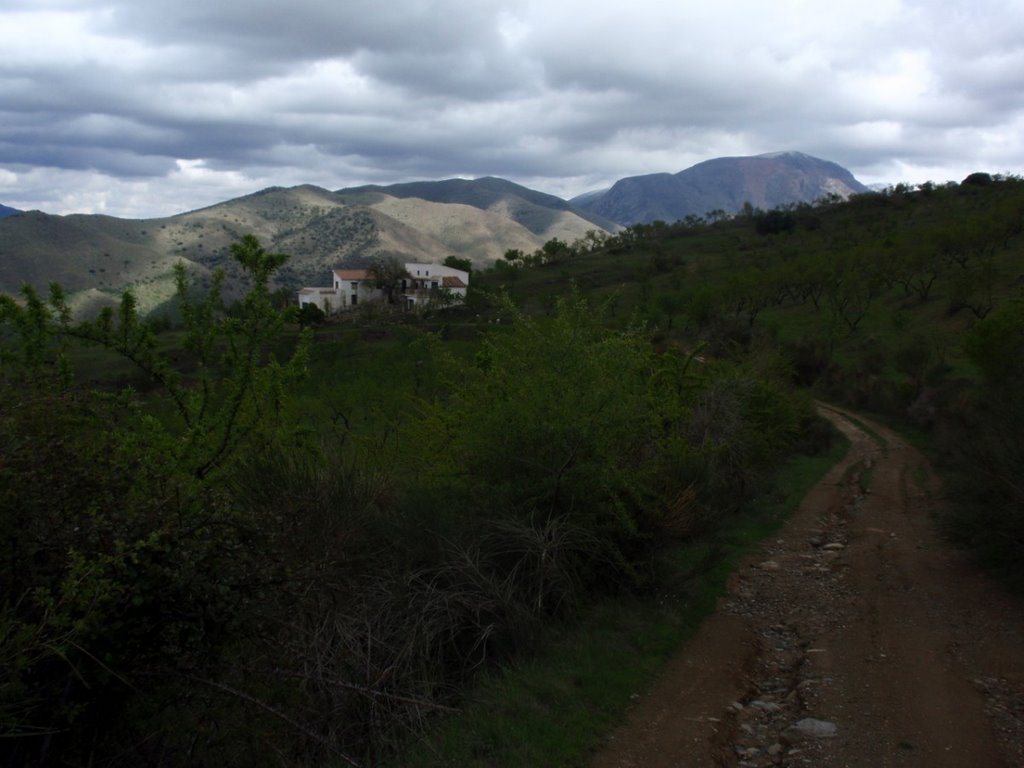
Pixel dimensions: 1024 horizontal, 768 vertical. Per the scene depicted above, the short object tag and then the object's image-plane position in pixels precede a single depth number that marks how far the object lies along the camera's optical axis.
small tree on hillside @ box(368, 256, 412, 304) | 94.81
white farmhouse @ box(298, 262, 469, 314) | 92.62
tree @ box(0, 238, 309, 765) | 4.84
